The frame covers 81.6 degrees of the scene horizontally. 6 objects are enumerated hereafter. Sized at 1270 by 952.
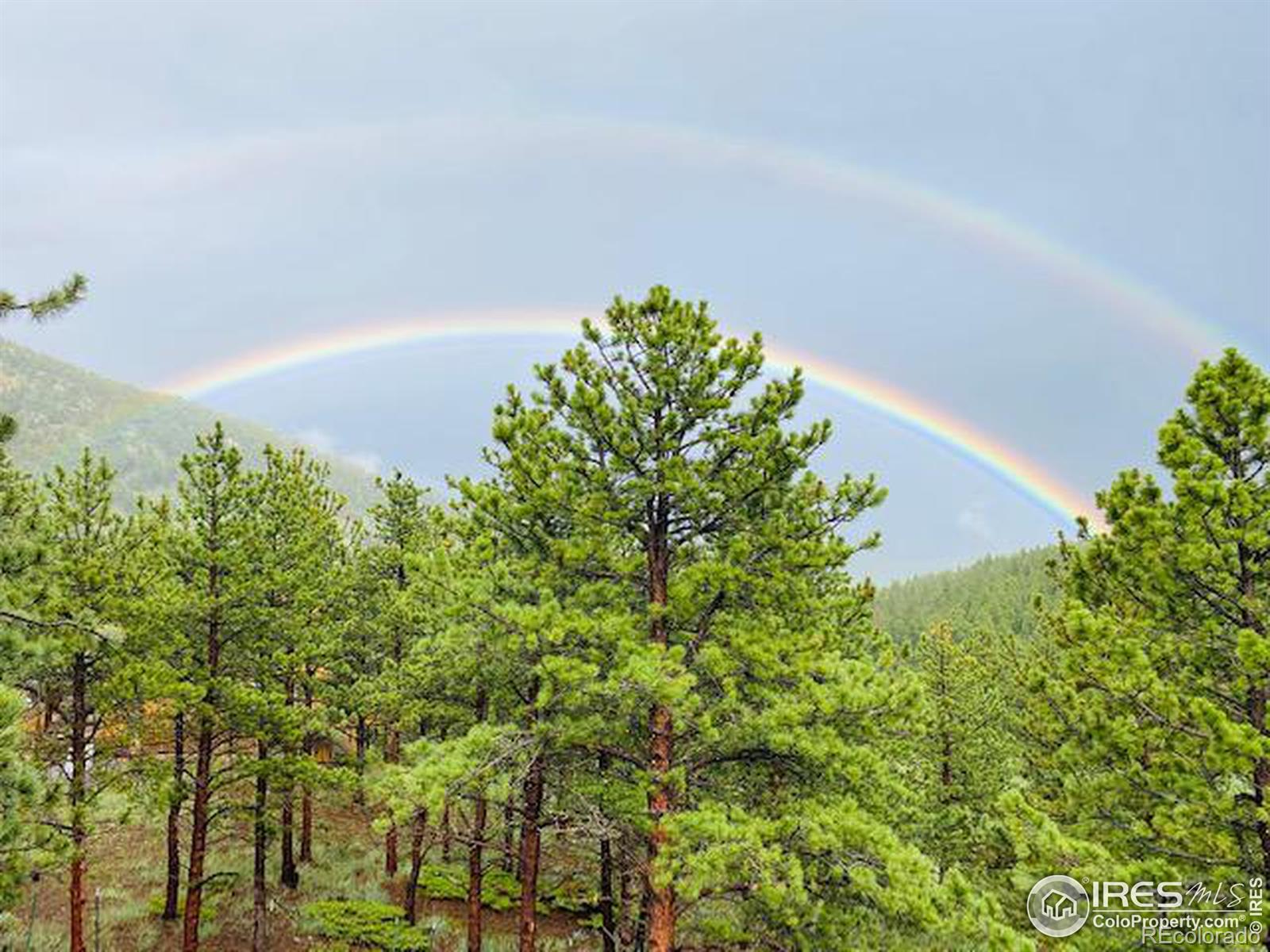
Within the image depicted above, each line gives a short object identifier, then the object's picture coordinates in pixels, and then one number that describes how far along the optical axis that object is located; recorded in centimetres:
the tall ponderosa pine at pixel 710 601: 841
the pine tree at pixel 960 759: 1939
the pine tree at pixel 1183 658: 822
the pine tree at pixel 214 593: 1545
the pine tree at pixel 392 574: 2025
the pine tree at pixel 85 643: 1391
